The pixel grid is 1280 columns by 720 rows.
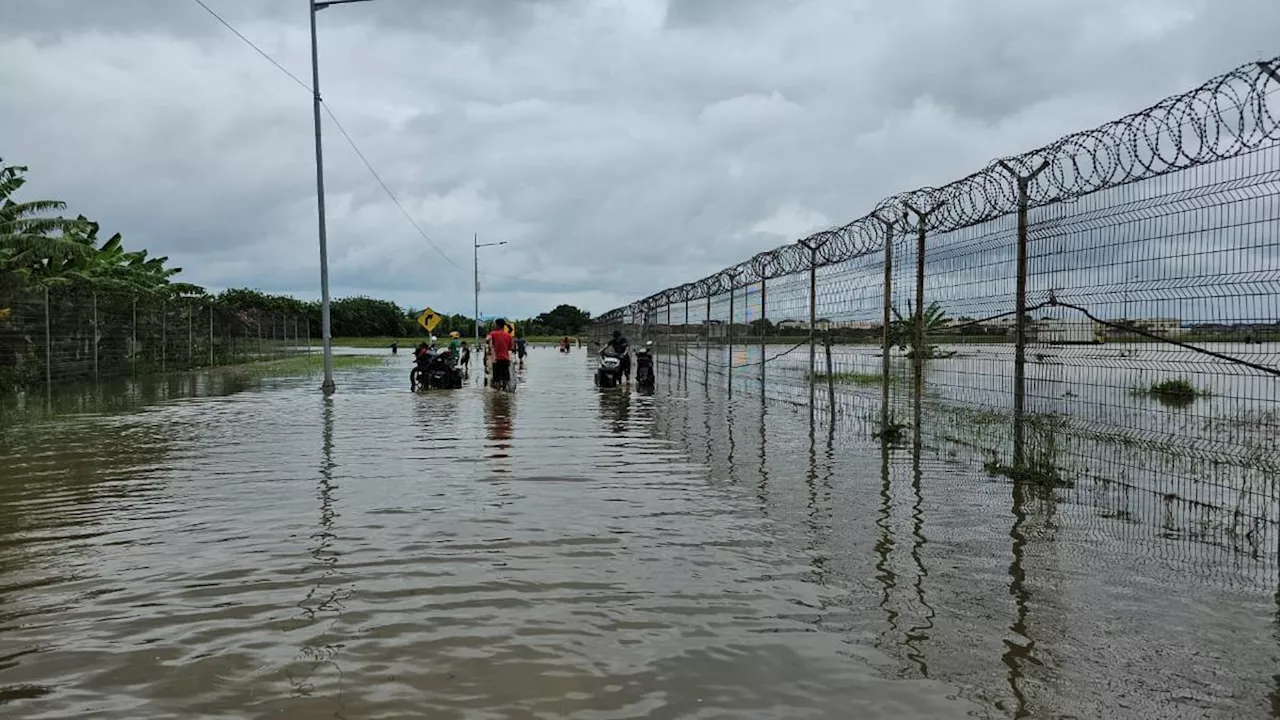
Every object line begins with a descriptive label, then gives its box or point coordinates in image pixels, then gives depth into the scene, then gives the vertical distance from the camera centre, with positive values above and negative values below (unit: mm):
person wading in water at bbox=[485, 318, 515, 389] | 21188 -222
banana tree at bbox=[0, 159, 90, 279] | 25828 +3185
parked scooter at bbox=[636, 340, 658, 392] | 23812 -725
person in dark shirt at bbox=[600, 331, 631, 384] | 24250 -217
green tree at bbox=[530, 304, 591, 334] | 136875 +3204
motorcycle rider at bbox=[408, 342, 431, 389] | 22656 -441
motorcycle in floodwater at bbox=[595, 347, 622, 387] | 23703 -711
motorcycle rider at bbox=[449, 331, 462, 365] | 23453 -92
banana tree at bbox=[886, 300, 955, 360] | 10312 +161
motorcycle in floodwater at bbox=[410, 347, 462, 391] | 22547 -724
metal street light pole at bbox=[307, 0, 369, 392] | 21938 +2319
